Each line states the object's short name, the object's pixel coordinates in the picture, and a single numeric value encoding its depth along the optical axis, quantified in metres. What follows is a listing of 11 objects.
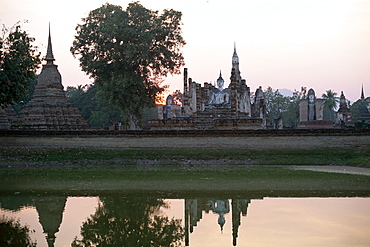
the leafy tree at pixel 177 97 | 98.19
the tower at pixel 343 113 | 60.84
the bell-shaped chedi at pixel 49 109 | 39.78
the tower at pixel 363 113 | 60.53
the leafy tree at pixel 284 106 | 85.38
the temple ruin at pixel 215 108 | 37.19
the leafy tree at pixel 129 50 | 38.75
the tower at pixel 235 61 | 57.25
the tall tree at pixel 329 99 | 93.75
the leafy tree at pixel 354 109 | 79.12
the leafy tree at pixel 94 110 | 68.12
